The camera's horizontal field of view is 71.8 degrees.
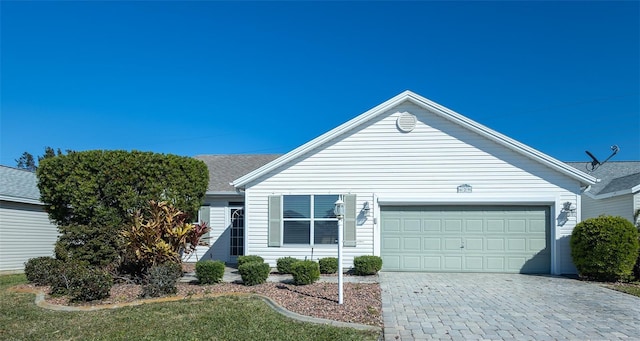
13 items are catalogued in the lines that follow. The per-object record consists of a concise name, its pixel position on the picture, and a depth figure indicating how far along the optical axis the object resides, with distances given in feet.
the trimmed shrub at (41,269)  34.32
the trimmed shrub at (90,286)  28.55
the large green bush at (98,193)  35.96
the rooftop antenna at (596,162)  68.64
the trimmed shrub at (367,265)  40.83
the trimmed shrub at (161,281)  29.96
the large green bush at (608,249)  37.52
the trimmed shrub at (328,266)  41.55
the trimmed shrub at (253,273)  34.86
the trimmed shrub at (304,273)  34.63
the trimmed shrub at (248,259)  40.75
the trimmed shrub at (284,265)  41.03
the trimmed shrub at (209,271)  34.53
